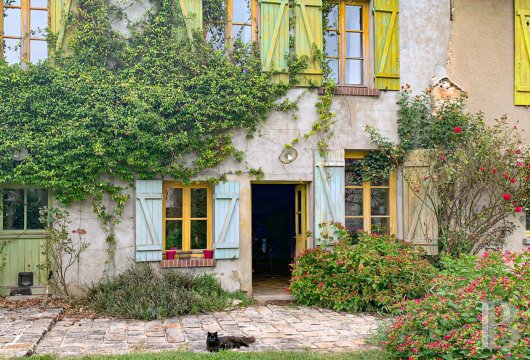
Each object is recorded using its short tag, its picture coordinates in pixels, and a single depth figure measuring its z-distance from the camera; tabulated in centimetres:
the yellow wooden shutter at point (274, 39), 862
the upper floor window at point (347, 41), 915
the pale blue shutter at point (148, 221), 813
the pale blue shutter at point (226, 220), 841
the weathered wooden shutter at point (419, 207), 879
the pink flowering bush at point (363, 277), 754
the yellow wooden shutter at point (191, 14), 842
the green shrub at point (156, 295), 706
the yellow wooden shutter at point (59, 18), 803
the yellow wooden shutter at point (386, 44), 902
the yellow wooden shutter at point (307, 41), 879
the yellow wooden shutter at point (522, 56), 938
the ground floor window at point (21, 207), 814
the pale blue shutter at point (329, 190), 871
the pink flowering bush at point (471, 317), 421
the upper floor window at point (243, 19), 875
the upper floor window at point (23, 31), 809
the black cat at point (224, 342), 550
